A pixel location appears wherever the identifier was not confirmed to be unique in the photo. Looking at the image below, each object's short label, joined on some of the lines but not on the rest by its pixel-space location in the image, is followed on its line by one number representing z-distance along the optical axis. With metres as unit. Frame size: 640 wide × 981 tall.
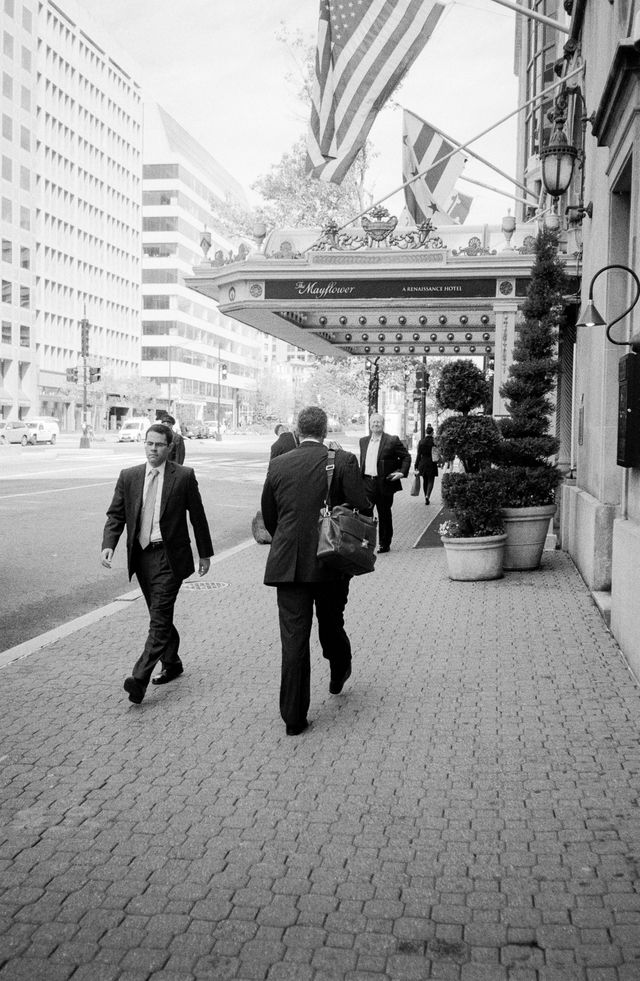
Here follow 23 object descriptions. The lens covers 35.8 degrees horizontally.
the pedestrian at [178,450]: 13.92
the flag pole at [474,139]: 14.33
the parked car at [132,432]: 68.69
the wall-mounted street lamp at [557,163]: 12.50
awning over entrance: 17.91
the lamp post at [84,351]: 54.62
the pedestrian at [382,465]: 13.12
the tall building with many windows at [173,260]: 114.19
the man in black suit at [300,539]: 5.62
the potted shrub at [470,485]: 10.80
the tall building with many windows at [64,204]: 79.62
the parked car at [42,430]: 60.33
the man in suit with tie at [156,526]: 6.55
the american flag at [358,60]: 13.05
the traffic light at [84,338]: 54.46
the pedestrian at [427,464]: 23.33
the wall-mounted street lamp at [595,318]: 6.93
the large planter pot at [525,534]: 11.16
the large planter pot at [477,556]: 10.79
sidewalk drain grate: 11.01
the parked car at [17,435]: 59.66
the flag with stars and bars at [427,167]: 17.75
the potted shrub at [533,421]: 11.35
